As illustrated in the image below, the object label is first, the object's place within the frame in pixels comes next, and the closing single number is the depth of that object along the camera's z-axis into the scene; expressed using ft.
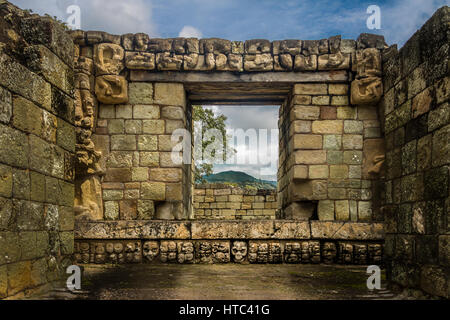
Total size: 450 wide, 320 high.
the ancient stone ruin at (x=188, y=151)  8.69
